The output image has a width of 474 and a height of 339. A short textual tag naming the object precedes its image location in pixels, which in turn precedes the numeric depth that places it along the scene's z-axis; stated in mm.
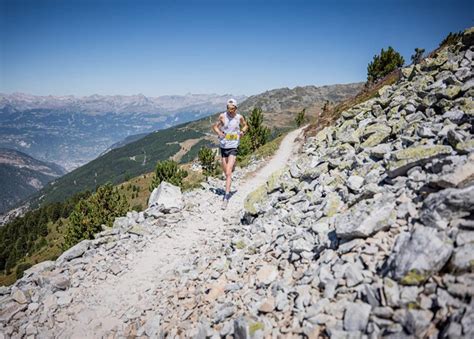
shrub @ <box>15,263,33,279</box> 90438
